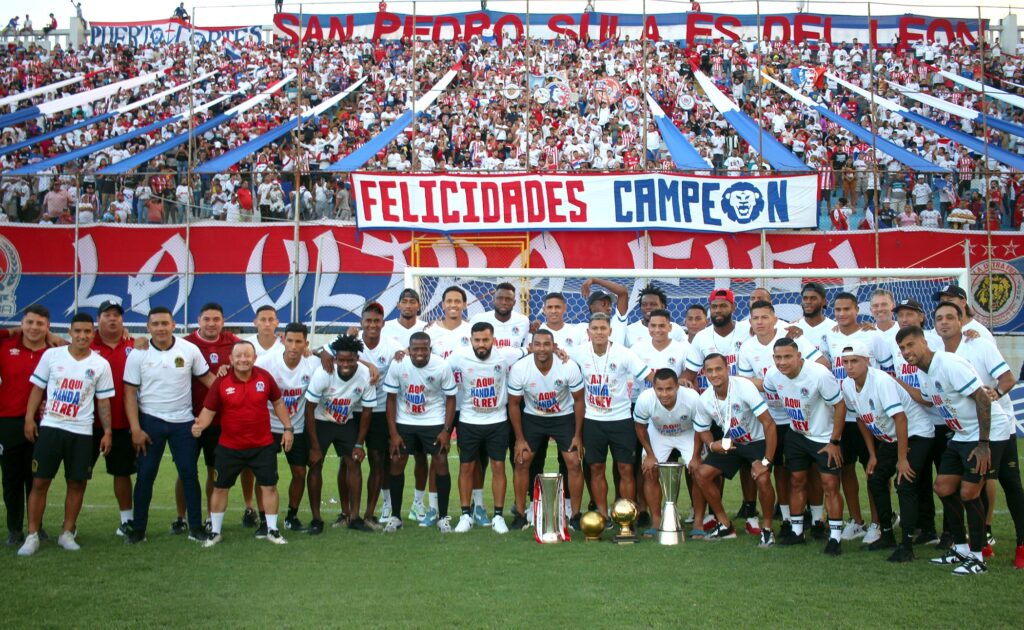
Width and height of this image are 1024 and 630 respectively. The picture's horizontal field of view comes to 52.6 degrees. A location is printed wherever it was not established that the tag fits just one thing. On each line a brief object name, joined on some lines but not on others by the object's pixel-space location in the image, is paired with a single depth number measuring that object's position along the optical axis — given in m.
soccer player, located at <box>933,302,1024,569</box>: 7.51
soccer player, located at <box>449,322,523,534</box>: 9.41
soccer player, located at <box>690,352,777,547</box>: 8.53
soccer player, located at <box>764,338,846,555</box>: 8.31
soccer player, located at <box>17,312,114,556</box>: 8.24
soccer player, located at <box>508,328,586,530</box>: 9.25
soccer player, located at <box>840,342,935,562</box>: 7.91
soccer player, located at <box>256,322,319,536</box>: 9.16
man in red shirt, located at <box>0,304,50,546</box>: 8.44
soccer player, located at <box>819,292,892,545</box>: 8.87
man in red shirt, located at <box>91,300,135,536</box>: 8.78
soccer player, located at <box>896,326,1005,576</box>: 7.35
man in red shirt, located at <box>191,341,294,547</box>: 8.54
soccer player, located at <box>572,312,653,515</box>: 9.21
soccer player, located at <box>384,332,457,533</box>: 9.43
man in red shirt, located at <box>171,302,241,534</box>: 8.97
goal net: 16.48
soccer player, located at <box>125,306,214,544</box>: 8.60
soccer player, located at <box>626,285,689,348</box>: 10.18
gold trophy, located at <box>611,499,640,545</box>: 8.67
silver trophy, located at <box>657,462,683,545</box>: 8.69
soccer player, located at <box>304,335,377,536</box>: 9.14
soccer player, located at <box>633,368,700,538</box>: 8.95
